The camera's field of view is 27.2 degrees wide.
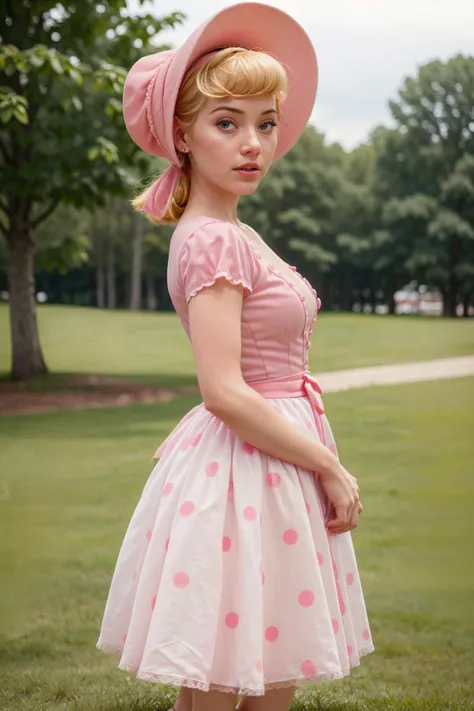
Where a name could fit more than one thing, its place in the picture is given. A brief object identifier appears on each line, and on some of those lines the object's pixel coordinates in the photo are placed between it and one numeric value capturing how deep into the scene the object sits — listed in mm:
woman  1813
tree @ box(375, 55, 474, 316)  21359
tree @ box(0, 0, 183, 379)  9688
